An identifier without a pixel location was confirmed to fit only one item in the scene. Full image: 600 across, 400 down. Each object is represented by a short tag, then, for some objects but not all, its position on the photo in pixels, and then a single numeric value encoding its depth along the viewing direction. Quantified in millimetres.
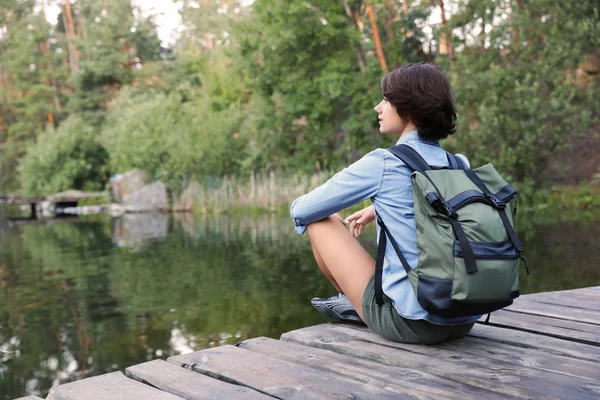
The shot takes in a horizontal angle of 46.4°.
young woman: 2312
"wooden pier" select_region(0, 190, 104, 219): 23547
